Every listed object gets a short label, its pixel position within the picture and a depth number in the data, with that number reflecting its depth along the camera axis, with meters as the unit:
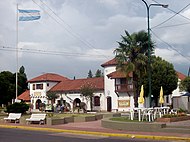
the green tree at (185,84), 58.31
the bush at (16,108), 36.88
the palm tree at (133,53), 33.83
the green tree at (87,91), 58.94
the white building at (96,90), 57.66
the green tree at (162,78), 52.25
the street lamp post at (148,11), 28.59
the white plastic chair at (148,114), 24.14
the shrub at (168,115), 23.83
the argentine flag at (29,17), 37.98
